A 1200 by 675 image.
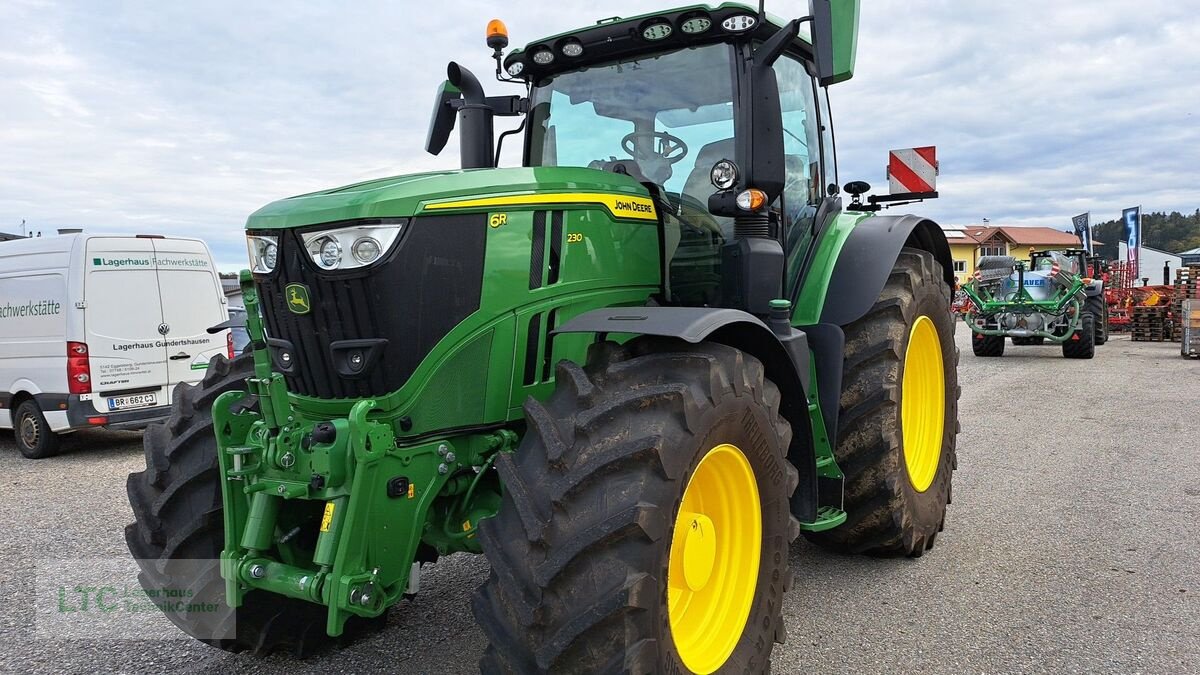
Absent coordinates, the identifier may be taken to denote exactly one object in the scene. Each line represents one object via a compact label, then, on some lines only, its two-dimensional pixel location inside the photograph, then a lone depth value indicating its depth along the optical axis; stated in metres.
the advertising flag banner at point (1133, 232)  27.28
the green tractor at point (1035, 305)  15.13
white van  8.02
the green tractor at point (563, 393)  2.26
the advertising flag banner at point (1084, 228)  25.34
